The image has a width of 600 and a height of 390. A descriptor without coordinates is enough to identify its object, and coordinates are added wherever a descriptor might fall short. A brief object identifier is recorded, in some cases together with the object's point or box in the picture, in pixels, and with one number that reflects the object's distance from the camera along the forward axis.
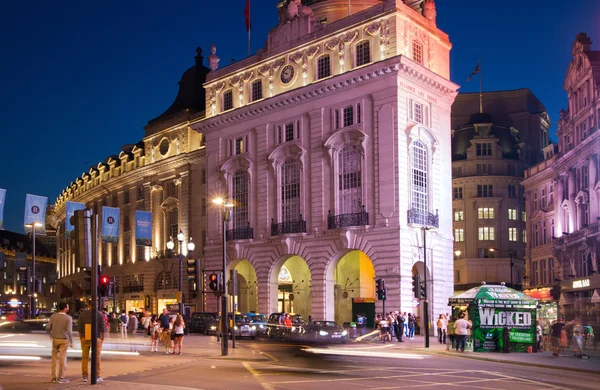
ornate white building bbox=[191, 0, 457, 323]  53.84
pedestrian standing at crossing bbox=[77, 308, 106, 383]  20.67
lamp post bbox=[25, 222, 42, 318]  55.28
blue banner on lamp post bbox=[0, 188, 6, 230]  49.67
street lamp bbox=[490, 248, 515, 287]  88.87
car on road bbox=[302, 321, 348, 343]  45.18
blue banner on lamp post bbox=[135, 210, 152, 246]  57.66
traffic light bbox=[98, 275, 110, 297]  23.62
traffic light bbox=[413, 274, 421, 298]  39.94
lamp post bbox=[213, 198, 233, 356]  32.94
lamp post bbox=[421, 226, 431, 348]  38.25
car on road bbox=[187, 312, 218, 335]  54.12
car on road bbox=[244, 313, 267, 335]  50.44
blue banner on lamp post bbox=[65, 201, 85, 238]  59.11
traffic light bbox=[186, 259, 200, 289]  37.44
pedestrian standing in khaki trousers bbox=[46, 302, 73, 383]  20.55
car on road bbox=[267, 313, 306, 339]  46.69
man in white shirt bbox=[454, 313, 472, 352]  35.53
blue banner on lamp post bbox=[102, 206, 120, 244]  58.88
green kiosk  35.34
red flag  63.56
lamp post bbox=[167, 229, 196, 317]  44.50
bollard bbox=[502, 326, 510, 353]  35.06
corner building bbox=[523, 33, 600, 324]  64.25
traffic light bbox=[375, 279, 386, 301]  46.69
